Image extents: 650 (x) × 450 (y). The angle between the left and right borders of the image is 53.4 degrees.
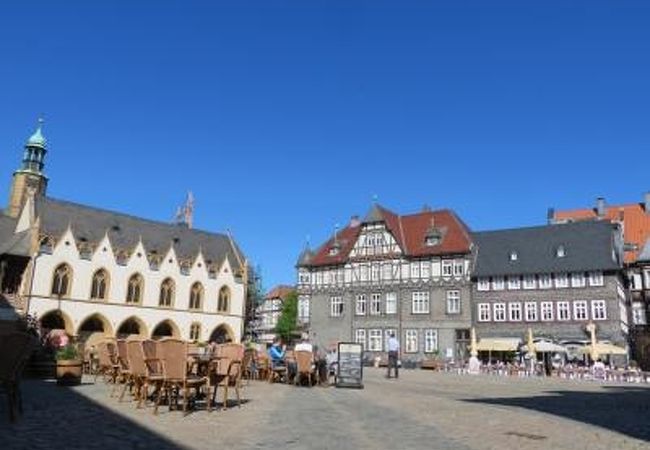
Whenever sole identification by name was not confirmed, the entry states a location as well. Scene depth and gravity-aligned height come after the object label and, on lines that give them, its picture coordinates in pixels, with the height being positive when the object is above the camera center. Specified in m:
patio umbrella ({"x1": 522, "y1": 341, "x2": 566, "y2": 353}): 42.16 +1.76
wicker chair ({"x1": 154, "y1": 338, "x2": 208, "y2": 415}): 11.10 +0.03
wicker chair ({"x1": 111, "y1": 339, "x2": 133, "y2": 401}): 13.07 -0.01
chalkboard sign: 20.22 -0.07
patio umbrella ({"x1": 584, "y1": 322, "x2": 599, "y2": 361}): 39.40 +1.75
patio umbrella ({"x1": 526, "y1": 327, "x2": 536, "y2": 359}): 40.71 +1.69
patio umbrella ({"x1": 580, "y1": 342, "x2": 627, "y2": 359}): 39.91 +1.68
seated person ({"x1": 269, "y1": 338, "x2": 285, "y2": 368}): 21.60 +0.36
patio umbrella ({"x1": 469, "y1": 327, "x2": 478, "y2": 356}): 41.59 +1.51
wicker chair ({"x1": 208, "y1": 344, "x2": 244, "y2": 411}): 12.45 -0.01
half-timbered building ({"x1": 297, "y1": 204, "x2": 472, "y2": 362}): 53.34 +7.31
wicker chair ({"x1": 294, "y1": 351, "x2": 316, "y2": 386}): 19.83 +0.14
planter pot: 16.52 -0.28
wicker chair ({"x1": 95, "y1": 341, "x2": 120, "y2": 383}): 16.92 +0.03
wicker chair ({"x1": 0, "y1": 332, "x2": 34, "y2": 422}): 9.16 +0.02
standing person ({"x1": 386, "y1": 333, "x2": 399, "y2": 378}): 25.12 +0.69
